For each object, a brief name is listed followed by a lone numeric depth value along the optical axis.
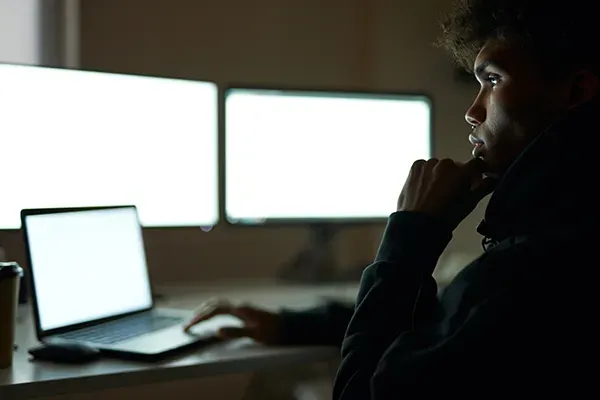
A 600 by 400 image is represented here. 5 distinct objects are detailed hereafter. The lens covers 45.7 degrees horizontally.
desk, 0.96
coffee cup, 1.02
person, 0.71
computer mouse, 1.05
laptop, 1.16
